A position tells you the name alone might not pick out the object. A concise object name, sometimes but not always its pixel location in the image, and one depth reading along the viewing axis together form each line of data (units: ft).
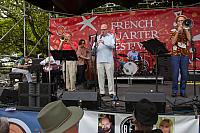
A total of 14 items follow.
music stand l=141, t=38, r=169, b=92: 19.43
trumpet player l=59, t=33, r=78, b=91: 25.86
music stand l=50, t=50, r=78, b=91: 22.00
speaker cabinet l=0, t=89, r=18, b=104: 19.33
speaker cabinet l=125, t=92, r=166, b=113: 15.51
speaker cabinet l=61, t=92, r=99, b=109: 16.76
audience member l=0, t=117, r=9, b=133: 6.89
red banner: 32.12
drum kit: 33.17
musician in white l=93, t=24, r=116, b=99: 21.62
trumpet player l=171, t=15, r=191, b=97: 19.49
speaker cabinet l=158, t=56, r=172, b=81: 32.35
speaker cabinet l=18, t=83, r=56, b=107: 18.12
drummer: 33.47
